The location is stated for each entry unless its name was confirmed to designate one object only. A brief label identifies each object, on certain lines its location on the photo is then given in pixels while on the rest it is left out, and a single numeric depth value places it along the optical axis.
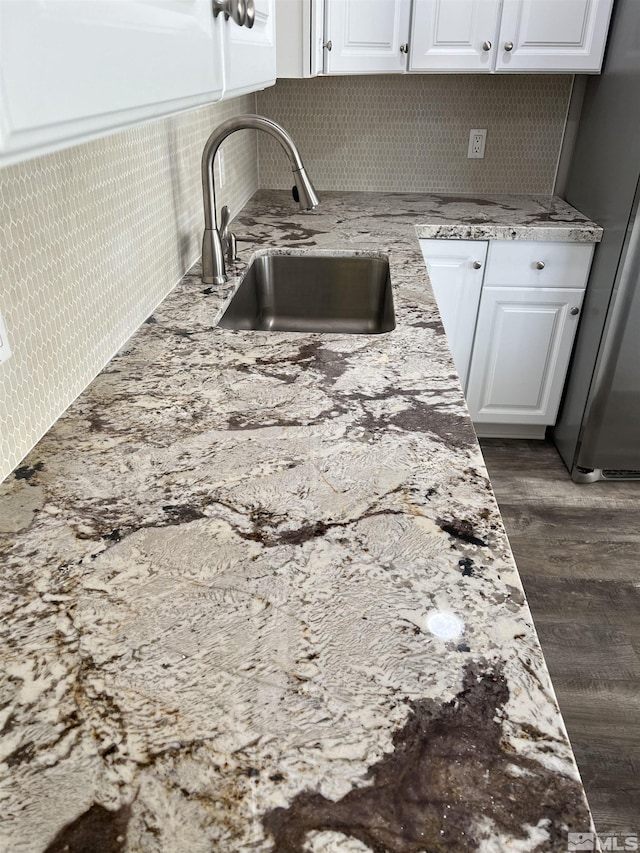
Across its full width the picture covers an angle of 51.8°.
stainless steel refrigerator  2.08
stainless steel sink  1.92
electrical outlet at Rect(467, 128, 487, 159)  2.67
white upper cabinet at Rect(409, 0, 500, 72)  2.20
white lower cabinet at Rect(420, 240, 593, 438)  2.33
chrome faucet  1.32
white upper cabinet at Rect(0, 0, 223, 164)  0.37
